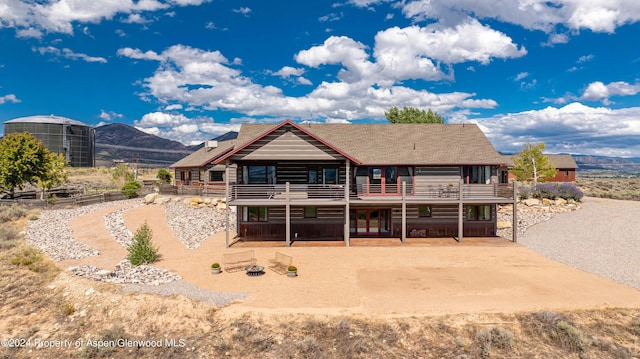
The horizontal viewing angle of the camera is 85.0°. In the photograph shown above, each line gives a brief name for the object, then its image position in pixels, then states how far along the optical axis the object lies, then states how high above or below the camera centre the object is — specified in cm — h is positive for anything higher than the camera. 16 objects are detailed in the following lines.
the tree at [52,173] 3266 +17
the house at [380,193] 2269 -117
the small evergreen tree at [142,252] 1715 -384
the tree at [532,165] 4616 +136
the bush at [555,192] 3472 -169
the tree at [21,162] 3074 +113
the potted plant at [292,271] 1573 -436
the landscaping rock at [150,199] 3200 -221
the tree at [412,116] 5035 +868
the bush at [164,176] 4706 -16
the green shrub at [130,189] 3484 -144
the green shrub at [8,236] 1989 -378
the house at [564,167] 5931 +137
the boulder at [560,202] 3276 -253
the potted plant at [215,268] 1616 -432
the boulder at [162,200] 3183 -230
